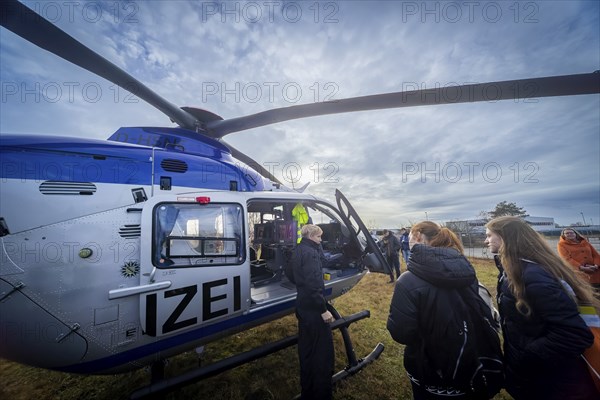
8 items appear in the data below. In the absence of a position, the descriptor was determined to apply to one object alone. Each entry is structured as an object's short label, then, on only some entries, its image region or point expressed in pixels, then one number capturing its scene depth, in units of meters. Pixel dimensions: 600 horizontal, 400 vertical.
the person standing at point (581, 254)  4.40
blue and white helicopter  1.88
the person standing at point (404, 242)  10.10
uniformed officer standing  2.61
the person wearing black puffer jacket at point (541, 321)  1.46
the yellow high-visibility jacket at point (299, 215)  4.63
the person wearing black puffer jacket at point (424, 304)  1.70
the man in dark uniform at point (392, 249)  8.63
